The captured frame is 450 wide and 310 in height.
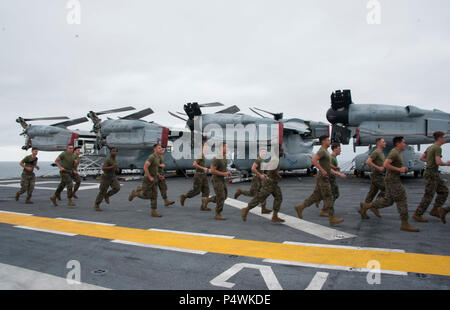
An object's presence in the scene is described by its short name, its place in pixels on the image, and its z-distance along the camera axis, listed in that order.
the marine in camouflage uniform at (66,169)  8.55
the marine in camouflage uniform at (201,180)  8.05
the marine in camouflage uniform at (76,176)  9.48
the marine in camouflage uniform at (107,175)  7.89
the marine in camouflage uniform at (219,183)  6.68
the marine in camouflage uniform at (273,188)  6.12
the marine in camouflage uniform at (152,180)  7.16
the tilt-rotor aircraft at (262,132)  14.12
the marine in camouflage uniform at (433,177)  5.61
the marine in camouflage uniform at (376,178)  6.57
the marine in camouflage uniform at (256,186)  6.61
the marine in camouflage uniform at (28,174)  8.95
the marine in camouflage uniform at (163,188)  8.55
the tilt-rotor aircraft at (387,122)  13.17
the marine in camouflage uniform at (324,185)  5.91
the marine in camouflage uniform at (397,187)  5.25
